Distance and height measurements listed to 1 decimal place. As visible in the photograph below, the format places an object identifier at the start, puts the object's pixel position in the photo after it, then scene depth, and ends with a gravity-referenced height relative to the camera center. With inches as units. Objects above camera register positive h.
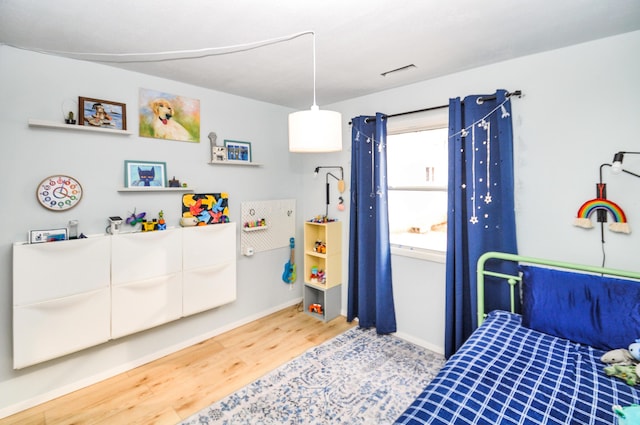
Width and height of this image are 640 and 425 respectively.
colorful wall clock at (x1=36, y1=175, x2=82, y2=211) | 83.4 +6.0
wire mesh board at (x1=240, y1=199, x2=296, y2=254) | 129.8 -5.0
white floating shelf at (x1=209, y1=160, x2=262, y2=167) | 117.2 +19.7
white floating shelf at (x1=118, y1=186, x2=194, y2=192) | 95.4 +8.0
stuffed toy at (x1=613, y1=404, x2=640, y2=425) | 41.3 -27.8
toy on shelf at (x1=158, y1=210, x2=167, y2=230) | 101.7 -2.8
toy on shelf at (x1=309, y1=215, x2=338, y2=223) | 136.9 -3.0
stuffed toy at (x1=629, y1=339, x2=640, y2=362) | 55.8 -25.4
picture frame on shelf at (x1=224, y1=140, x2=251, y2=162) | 122.3 +25.3
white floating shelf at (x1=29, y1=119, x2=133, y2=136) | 80.0 +23.9
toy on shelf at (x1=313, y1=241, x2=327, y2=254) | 134.0 -15.3
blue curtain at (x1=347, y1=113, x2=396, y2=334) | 115.6 -6.6
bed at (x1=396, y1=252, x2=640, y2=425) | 47.8 -29.1
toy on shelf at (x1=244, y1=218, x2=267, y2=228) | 129.3 -4.4
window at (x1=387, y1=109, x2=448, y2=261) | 109.3 +10.6
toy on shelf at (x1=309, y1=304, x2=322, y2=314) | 137.9 -42.7
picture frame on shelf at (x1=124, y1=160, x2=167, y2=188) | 97.6 +13.0
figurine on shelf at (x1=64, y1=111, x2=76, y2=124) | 85.8 +26.3
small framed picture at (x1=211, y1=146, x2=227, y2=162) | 116.5 +22.5
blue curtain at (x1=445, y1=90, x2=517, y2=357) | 87.5 +2.7
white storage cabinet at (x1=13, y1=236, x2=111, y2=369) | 77.6 -22.1
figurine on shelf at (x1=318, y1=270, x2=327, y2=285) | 135.7 -28.7
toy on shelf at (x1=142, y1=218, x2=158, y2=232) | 98.7 -3.9
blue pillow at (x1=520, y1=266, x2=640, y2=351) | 63.6 -21.2
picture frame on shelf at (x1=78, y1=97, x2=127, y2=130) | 88.6 +29.7
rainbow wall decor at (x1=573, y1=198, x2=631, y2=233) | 72.5 -0.9
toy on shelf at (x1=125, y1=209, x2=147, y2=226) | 97.7 -1.6
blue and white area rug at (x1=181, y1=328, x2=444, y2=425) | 77.9 -49.8
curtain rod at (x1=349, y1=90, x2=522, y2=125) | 85.6 +34.1
